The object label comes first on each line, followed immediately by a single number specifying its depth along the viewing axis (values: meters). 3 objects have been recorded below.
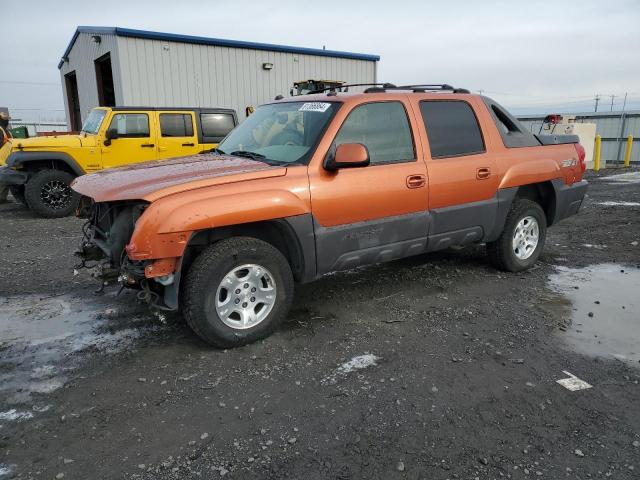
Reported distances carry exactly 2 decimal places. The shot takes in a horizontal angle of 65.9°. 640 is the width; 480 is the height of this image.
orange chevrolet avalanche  3.39
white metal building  14.16
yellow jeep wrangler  8.83
